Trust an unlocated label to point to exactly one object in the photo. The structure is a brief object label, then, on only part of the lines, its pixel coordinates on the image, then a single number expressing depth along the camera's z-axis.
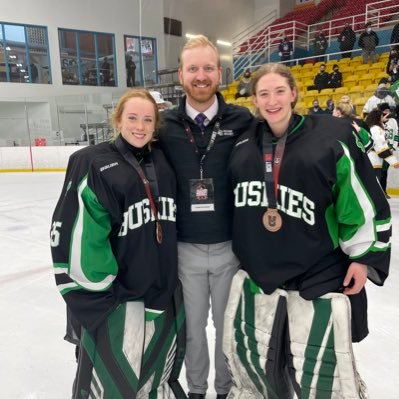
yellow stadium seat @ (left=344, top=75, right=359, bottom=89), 7.99
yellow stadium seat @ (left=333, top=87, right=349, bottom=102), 7.48
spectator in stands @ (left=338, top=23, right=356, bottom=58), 8.83
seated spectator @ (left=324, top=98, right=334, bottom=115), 6.43
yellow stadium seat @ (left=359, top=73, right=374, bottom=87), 7.79
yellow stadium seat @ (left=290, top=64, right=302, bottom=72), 9.31
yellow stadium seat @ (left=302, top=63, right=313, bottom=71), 9.30
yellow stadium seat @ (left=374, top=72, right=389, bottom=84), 7.67
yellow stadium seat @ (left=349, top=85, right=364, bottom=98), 6.61
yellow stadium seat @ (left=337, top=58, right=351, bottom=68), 8.82
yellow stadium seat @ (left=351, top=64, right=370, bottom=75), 8.31
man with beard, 1.32
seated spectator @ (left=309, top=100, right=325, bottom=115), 6.46
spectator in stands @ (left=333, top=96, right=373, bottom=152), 3.74
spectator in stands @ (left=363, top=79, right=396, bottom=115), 5.52
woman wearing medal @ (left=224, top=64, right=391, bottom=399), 1.13
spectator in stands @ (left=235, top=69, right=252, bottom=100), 8.10
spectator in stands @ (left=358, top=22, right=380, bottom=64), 8.19
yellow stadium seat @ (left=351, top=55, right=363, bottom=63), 8.77
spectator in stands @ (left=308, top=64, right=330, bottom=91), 8.00
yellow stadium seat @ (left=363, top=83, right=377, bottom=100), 6.41
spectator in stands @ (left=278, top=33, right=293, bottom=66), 9.25
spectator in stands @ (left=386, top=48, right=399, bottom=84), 6.42
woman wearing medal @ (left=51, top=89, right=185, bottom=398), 1.19
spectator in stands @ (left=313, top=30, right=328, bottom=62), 9.26
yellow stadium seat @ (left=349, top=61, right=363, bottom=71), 8.50
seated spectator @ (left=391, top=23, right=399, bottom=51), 7.65
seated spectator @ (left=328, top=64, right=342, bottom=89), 7.94
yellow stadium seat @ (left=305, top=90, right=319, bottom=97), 7.92
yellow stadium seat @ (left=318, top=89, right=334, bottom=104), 7.61
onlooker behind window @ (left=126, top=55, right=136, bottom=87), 12.70
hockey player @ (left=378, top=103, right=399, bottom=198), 4.86
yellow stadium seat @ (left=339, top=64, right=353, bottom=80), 8.48
